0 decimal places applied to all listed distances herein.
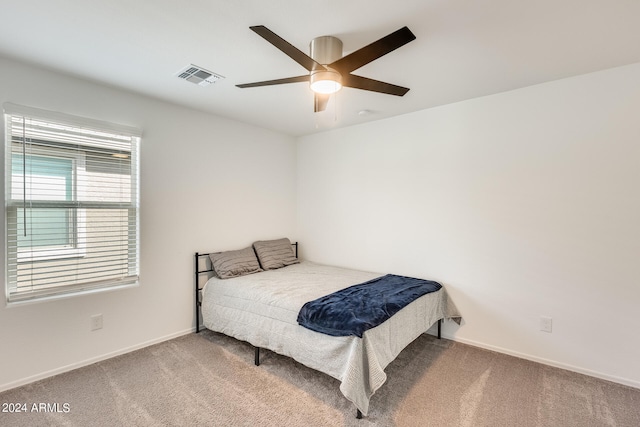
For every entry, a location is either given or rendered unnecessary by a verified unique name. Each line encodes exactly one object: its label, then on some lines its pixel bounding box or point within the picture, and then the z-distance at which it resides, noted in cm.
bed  198
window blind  231
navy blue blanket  208
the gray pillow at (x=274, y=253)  375
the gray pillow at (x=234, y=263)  328
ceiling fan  158
